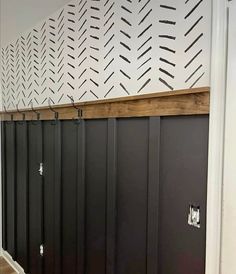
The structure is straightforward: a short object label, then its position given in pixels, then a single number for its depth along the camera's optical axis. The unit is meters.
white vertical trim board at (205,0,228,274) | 1.16
